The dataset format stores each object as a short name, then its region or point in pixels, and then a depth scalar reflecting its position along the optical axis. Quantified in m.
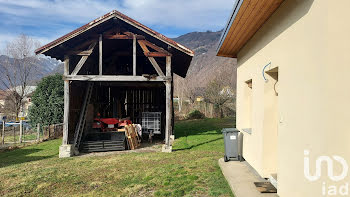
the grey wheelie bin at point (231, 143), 6.95
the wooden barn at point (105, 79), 9.75
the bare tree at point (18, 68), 29.24
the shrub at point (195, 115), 25.27
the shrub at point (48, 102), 15.45
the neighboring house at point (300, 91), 2.55
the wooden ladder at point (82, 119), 10.23
